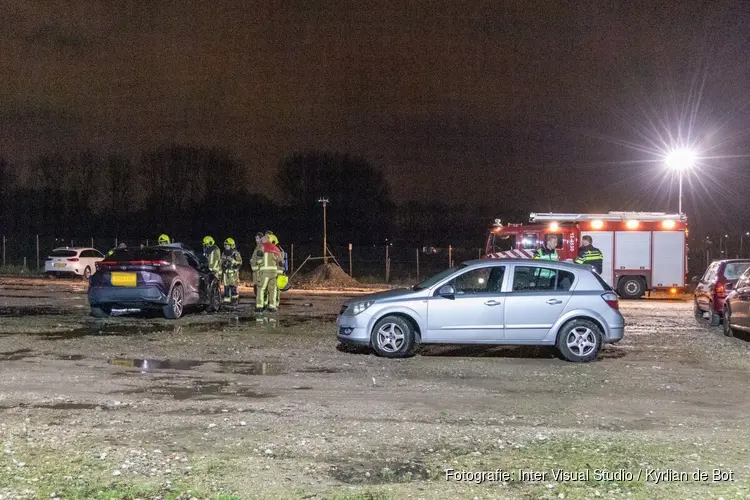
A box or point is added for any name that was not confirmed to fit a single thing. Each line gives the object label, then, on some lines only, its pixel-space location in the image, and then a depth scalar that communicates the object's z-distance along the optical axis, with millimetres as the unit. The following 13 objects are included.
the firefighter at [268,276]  16297
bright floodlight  31625
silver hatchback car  10688
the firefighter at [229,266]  17672
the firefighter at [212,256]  17031
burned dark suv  14609
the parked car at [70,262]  32188
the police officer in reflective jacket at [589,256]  16172
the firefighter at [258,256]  16297
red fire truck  24203
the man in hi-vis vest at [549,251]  16047
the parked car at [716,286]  15195
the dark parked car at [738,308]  12867
